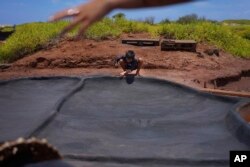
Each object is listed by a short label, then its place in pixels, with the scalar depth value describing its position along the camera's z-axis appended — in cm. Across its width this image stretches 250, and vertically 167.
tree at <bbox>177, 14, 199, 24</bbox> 1992
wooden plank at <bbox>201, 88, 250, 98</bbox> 794
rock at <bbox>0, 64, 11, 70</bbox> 1196
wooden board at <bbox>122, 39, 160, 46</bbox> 1291
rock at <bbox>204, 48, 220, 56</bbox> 1296
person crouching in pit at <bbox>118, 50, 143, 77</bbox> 943
